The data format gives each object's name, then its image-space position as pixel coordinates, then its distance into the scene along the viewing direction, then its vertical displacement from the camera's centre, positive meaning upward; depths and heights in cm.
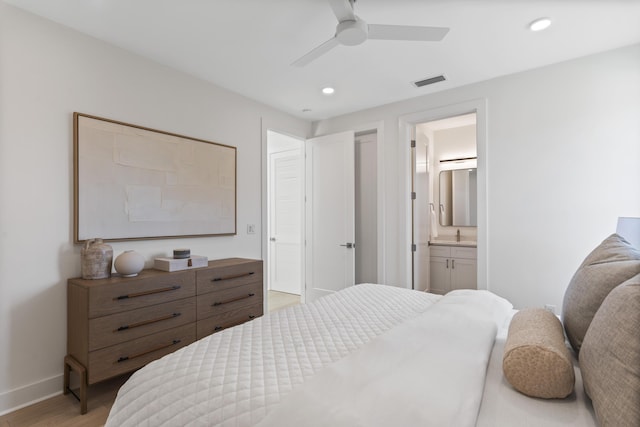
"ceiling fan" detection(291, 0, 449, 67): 172 +104
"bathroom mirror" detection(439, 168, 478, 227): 444 +25
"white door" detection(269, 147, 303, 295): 483 -8
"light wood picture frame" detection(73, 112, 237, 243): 221 +28
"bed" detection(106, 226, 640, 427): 80 -50
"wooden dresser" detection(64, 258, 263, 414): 193 -70
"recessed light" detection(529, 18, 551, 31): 205 +127
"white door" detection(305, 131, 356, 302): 382 +2
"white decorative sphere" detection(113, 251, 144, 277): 217 -32
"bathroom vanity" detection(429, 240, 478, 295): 404 -67
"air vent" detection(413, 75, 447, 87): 293 +128
